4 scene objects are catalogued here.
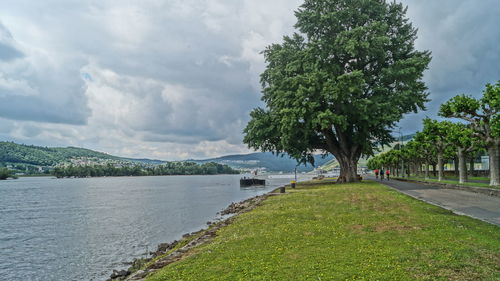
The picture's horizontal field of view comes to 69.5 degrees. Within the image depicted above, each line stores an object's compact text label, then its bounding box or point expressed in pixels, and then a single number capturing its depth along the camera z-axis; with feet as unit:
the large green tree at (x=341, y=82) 140.26
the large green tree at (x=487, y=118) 105.91
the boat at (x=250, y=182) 370.78
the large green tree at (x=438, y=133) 145.38
